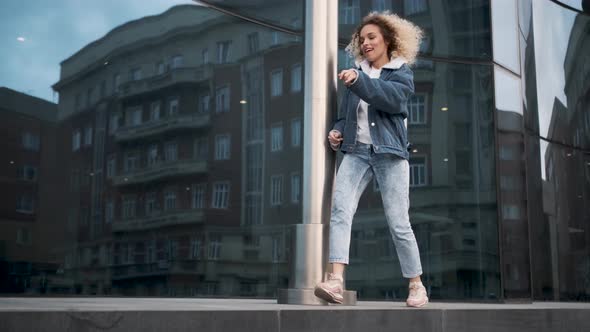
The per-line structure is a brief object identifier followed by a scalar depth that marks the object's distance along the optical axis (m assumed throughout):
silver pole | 4.07
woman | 4.07
